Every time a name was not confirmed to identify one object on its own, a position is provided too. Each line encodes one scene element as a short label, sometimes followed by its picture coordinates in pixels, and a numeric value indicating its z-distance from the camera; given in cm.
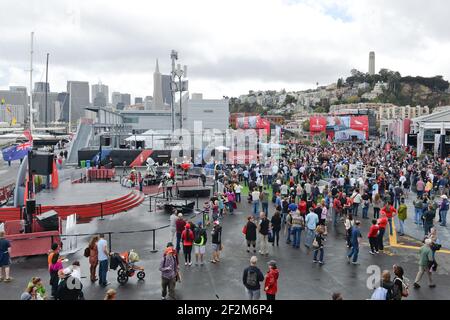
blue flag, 1919
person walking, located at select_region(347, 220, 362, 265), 1163
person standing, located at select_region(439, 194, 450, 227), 1602
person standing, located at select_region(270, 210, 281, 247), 1288
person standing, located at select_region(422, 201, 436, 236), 1376
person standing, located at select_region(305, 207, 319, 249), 1301
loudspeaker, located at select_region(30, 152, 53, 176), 1923
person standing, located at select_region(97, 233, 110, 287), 998
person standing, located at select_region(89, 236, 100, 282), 1020
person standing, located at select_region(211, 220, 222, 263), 1175
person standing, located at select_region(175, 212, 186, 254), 1212
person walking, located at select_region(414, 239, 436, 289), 976
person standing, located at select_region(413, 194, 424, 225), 1606
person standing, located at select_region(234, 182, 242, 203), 2034
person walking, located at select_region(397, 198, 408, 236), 1441
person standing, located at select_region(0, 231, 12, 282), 1012
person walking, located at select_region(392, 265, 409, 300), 734
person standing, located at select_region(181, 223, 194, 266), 1121
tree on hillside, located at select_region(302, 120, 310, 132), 14109
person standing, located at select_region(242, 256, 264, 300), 802
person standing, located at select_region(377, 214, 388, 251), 1274
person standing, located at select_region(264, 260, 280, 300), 822
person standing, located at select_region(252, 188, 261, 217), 1759
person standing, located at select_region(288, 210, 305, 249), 1318
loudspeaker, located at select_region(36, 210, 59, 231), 1304
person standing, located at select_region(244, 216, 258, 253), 1219
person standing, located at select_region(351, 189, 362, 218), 1678
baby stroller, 1012
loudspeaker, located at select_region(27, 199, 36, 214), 1317
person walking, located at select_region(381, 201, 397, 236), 1417
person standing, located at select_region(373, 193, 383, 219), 1612
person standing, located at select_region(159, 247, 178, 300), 900
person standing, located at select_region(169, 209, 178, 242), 1279
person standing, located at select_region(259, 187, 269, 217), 1695
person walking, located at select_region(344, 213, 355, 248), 1265
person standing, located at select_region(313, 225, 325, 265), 1153
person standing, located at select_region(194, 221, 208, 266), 1133
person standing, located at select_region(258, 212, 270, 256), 1233
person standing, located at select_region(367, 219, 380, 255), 1235
